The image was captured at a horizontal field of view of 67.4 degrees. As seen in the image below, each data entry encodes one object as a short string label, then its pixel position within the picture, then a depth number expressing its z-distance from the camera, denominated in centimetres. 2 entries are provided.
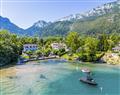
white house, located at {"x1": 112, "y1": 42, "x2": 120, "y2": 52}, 3999
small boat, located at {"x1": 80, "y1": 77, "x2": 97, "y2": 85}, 1828
